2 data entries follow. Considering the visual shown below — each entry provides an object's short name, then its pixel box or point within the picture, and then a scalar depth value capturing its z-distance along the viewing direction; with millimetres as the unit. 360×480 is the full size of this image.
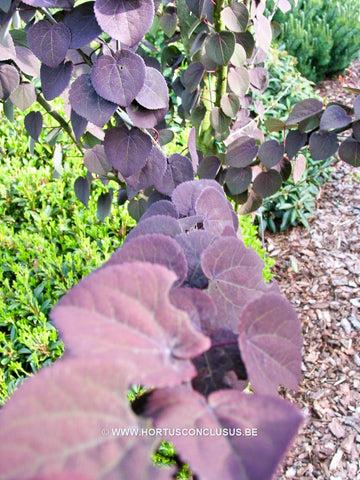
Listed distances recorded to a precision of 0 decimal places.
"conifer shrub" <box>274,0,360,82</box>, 3676
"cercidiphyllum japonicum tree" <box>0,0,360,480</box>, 266
